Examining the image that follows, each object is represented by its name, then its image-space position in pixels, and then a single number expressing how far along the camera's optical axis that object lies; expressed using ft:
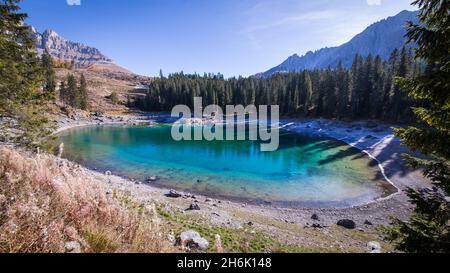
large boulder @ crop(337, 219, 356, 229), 55.44
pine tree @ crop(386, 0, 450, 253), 16.94
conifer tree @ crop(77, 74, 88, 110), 289.12
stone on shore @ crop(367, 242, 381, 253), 42.17
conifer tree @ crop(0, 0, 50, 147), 51.57
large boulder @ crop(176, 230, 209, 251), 26.73
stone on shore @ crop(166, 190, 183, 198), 66.40
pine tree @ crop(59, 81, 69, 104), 266.36
